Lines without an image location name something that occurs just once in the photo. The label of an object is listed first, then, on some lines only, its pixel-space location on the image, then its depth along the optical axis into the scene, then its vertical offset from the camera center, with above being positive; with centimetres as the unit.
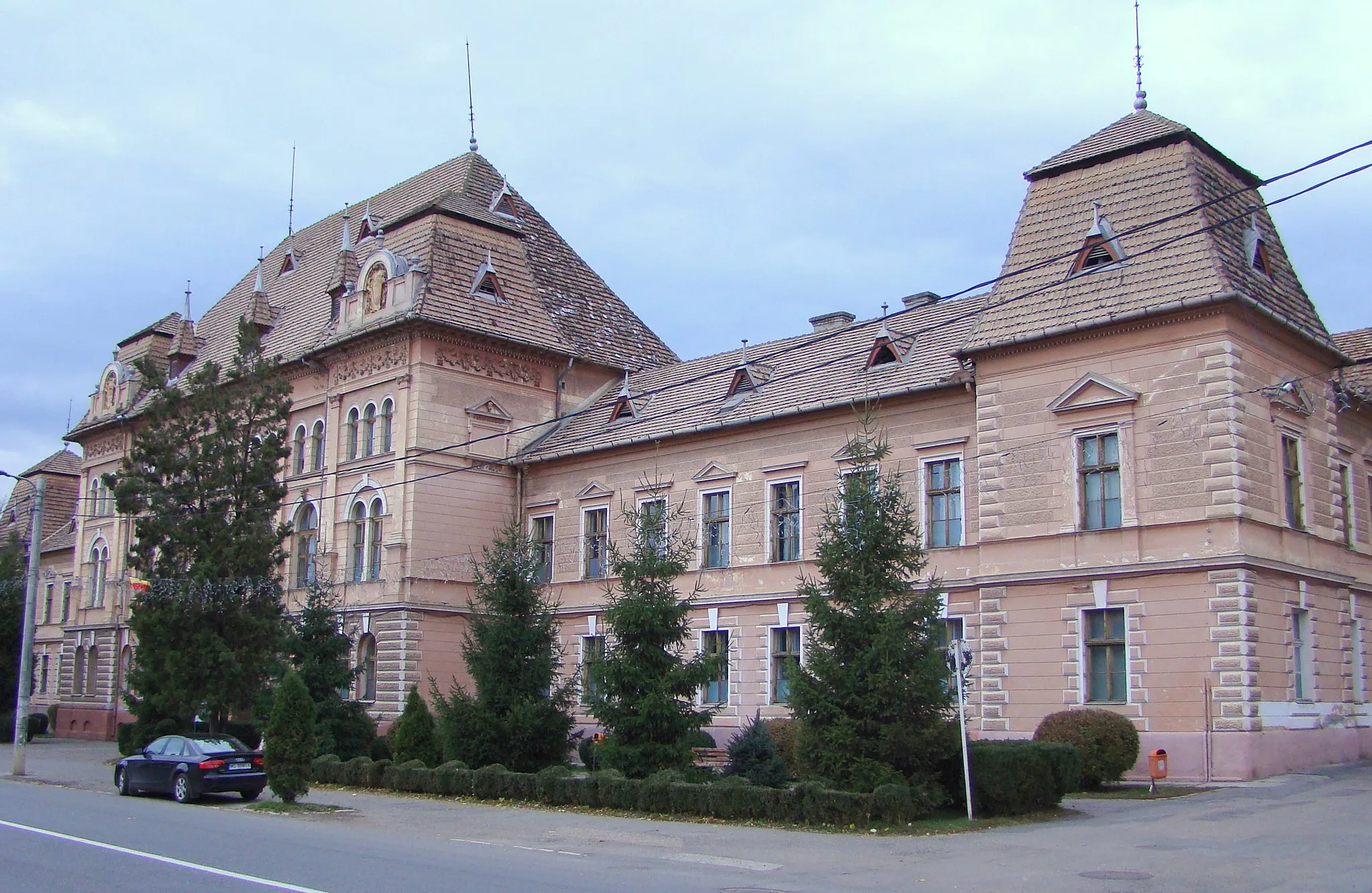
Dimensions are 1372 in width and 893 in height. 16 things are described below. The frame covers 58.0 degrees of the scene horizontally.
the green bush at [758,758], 2458 -229
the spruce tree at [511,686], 2634 -100
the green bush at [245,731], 3716 -289
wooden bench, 2792 -267
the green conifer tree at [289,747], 2345 -210
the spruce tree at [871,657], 2019 -18
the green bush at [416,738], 2944 -235
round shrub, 2422 -179
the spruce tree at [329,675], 3141 -98
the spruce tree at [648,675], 2398 -64
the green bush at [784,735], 2848 -212
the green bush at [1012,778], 2006 -210
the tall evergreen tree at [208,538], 3412 +267
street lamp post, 3128 -55
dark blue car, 2491 -274
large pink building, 2583 +519
